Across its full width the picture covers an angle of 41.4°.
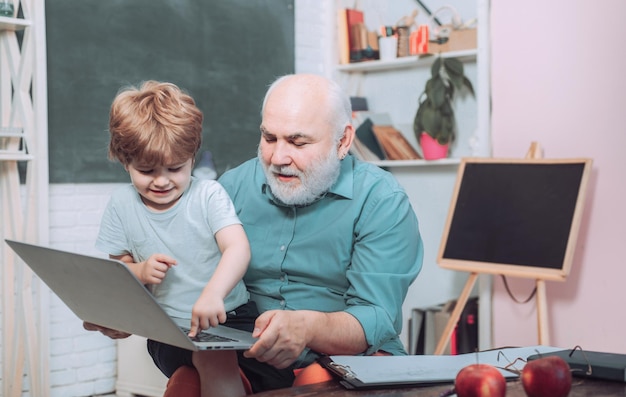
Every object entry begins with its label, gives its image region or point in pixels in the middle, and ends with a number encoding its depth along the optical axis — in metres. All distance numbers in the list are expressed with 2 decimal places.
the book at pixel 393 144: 4.56
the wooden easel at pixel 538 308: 3.34
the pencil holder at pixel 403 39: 4.60
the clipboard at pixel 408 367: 1.42
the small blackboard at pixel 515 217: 3.33
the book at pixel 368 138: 4.64
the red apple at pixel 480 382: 1.17
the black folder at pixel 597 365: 1.42
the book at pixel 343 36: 4.84
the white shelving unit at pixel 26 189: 3.56
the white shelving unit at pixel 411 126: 4.46
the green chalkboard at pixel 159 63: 3.80
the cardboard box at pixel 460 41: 4.22
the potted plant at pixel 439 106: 4.31
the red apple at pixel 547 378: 1.22
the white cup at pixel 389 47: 4.63
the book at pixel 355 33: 4.80
